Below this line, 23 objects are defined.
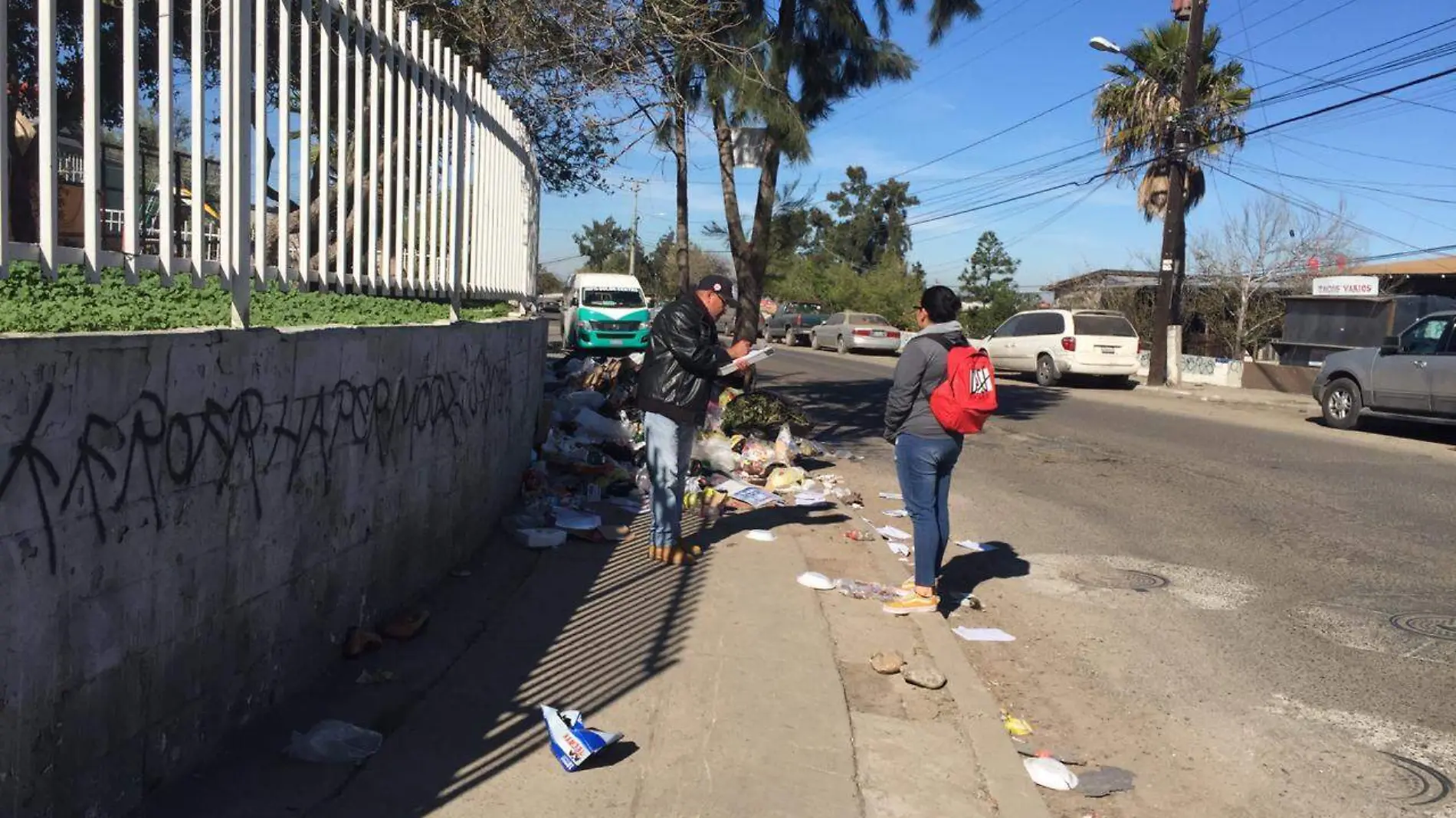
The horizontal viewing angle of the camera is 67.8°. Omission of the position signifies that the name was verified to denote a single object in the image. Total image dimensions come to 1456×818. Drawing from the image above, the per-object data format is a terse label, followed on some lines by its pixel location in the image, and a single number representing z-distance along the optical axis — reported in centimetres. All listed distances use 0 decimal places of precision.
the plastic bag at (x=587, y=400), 1077
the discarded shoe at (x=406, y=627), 481
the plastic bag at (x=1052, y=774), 403
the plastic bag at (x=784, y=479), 951
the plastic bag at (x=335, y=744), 361
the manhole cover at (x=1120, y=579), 675
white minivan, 2183
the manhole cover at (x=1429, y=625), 567
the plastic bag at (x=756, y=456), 1000
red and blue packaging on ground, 370
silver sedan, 3406
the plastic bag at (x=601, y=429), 995
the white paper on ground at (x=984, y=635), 573
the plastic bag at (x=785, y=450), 1028
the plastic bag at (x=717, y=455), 974
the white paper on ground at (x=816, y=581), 636
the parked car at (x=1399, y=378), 1368
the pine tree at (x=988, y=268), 6691
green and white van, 2302
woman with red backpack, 570
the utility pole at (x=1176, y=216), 2288
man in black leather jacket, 636
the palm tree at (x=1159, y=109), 2469
